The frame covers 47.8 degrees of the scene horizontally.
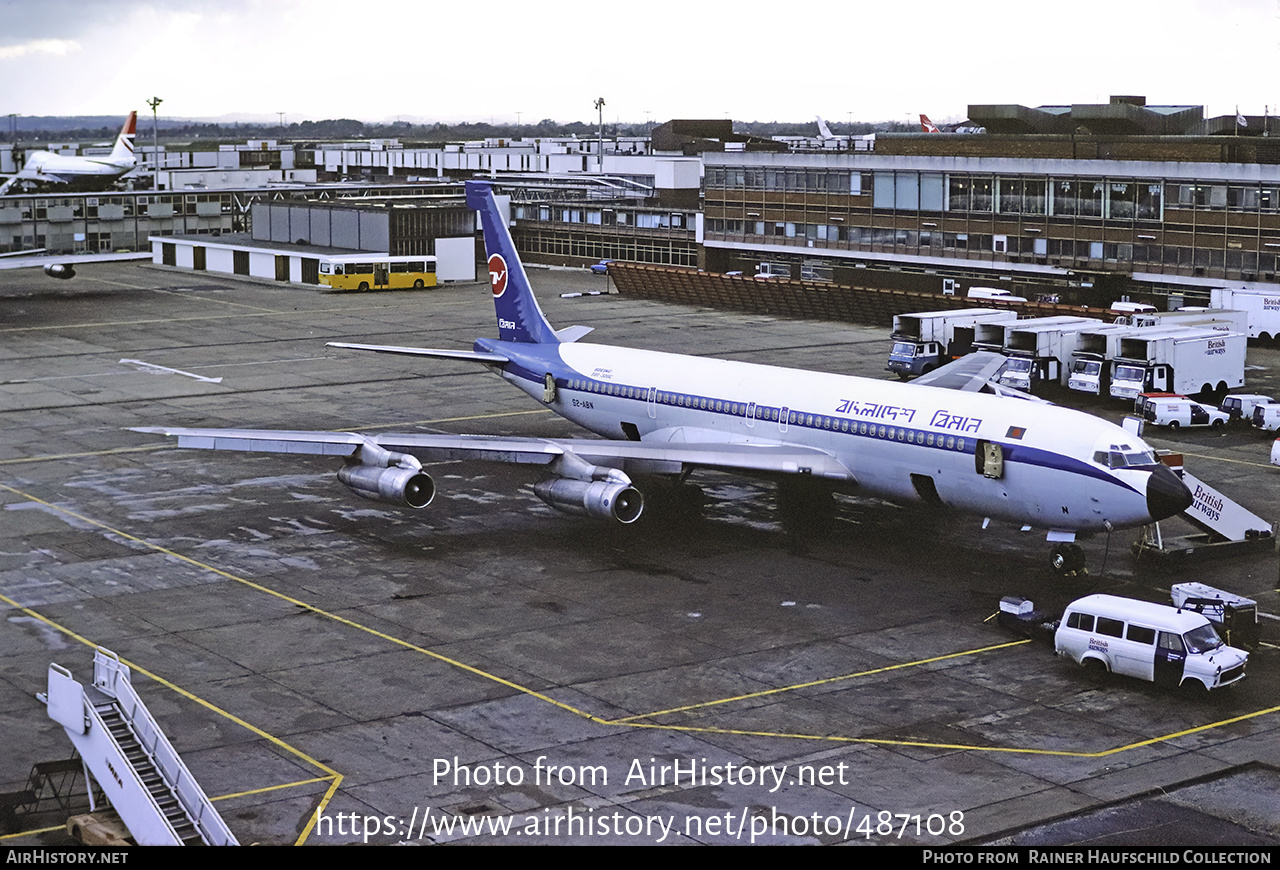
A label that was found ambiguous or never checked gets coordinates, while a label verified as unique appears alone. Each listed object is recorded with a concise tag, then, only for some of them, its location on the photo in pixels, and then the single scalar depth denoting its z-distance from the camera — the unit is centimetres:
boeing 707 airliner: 4288
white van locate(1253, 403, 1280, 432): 6800
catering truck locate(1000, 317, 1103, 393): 8062
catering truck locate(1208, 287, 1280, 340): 9438
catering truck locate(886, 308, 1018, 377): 8550
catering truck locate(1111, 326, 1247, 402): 7506
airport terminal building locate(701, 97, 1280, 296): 10169
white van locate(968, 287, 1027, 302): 10494
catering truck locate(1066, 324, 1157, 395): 7806
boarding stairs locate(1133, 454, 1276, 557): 4678
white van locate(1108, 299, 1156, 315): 9181
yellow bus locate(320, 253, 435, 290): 12912
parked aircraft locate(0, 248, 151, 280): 11881
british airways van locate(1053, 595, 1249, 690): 3506
